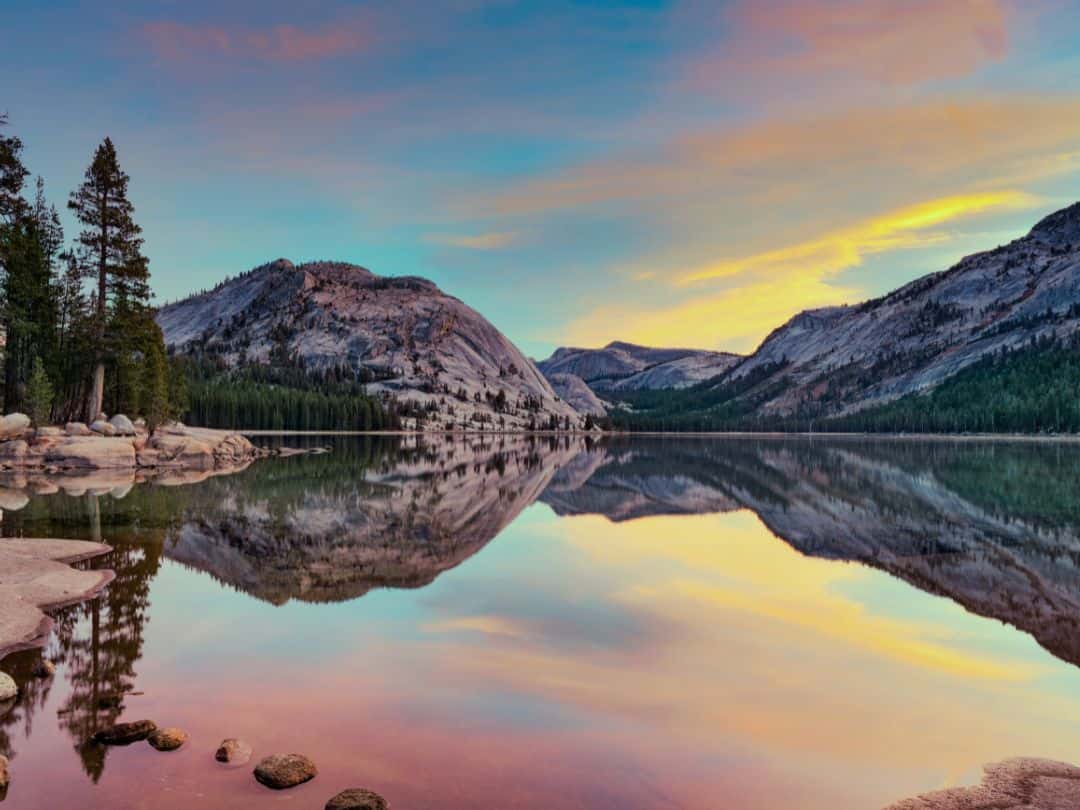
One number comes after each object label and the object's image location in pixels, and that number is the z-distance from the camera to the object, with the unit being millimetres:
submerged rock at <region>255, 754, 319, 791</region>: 10898
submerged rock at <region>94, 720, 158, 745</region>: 12234
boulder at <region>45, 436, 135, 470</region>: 66812
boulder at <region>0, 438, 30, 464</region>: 65438
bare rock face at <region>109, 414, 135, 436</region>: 76375
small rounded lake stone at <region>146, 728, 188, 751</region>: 12023
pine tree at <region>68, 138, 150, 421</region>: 73625
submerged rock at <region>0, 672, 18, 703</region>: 13761
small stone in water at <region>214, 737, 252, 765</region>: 11625
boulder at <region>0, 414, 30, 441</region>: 65812
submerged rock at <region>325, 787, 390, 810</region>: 10148
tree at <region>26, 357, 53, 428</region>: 67312
